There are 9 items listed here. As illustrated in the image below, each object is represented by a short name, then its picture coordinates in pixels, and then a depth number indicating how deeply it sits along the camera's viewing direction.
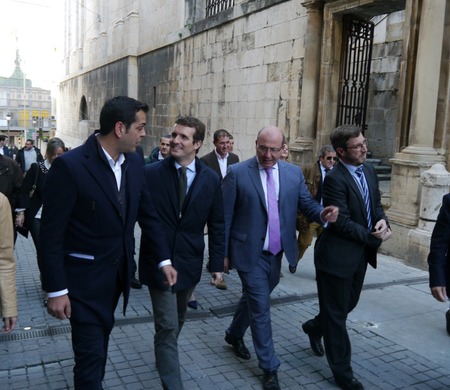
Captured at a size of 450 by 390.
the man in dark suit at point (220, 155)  6.39
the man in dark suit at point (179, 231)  3.17
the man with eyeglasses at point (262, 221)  3.54
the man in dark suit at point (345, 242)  3.44
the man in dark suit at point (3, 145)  13.27
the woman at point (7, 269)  2.54
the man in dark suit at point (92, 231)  2.54
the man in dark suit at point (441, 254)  3.14
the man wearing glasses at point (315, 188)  5.87
